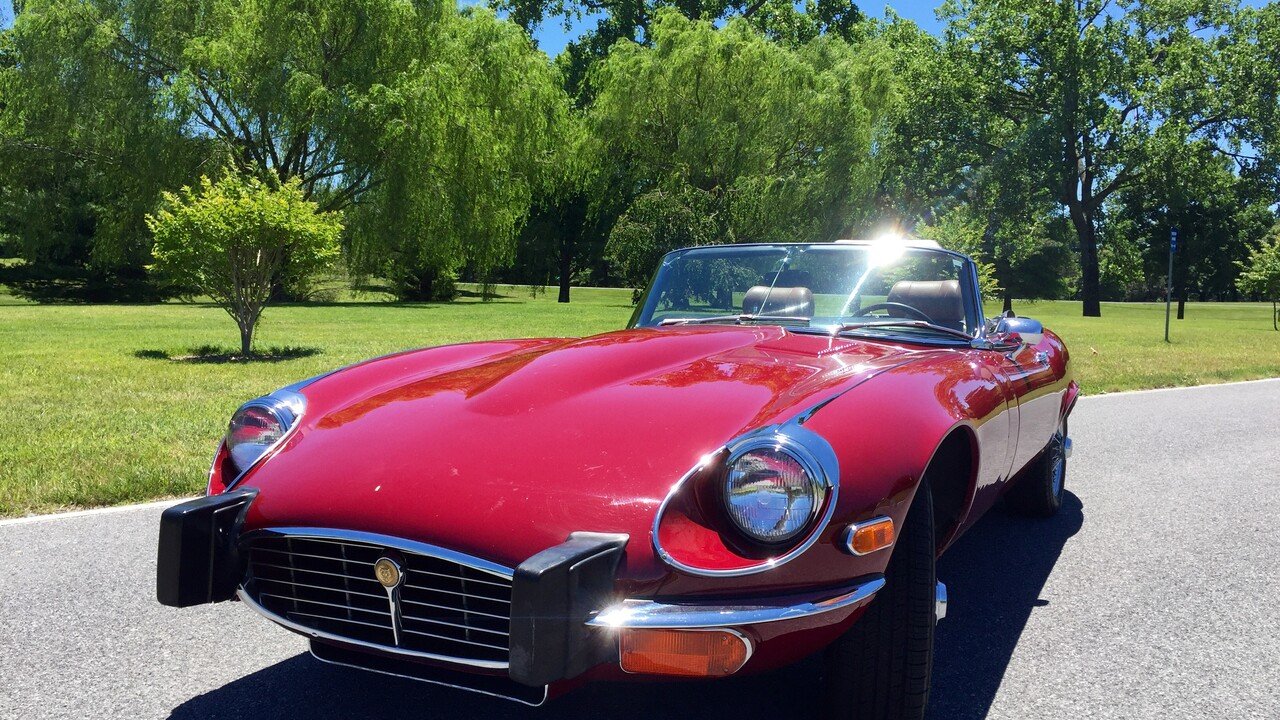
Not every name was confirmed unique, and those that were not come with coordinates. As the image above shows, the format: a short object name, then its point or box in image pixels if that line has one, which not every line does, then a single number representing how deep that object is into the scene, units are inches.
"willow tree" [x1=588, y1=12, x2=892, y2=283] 1109.1
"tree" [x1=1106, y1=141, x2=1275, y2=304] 1911.9
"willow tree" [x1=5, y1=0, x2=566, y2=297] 888.9
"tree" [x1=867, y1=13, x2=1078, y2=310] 1541.6
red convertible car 76.5
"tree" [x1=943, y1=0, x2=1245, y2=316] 1461.6
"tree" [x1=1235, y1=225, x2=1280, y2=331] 1178.6
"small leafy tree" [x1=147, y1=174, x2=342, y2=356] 461.7
